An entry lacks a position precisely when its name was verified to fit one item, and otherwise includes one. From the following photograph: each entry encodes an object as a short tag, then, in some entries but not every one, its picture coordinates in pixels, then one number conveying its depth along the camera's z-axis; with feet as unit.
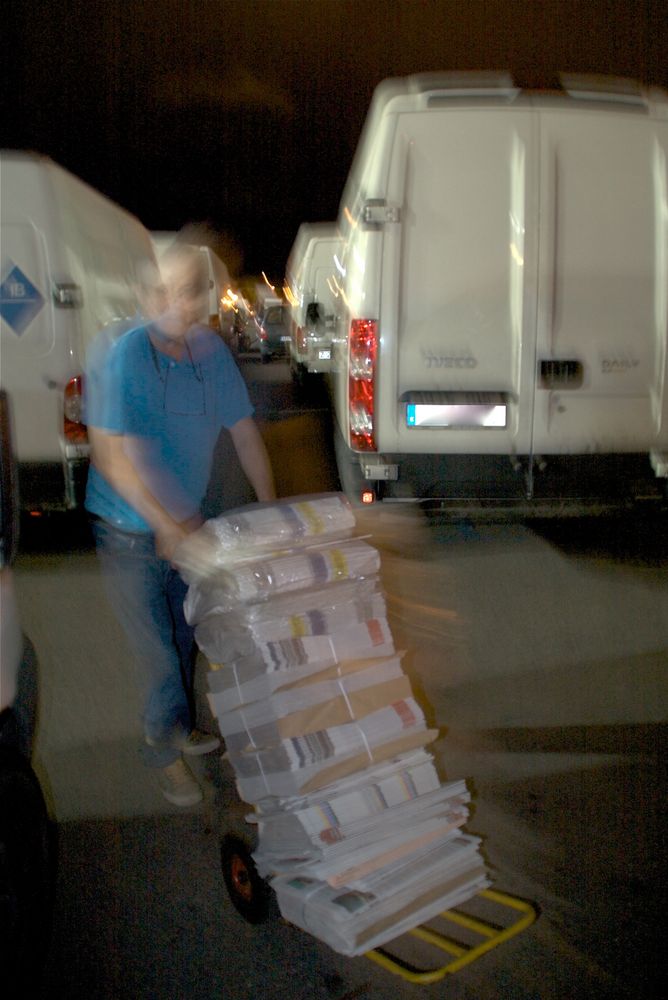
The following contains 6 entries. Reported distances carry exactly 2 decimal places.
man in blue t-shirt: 11.85
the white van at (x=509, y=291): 20.90
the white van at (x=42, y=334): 23.94
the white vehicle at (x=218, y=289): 59.31
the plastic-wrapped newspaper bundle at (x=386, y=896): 8.91
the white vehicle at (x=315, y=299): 51.98
